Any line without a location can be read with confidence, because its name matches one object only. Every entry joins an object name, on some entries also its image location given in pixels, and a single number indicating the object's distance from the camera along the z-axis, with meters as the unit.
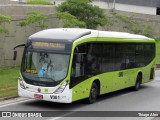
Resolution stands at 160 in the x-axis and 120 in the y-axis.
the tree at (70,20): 27.92
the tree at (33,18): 26.73
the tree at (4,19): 23.26
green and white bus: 14.96
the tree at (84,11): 31.16
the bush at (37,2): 42.59
